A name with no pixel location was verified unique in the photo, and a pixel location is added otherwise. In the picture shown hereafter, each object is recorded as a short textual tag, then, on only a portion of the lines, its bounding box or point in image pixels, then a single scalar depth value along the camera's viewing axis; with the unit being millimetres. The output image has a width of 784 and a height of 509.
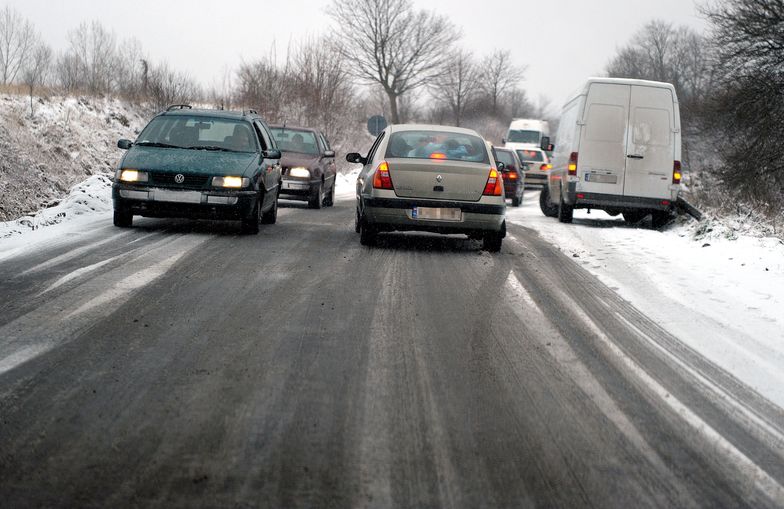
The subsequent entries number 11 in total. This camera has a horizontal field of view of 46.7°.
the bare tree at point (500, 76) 95688
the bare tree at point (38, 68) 26322
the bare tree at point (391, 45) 64250
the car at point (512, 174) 25125
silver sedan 10867
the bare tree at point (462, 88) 82750
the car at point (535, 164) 33906
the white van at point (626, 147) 16031
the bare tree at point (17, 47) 32875
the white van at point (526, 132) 45312
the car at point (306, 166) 18422
